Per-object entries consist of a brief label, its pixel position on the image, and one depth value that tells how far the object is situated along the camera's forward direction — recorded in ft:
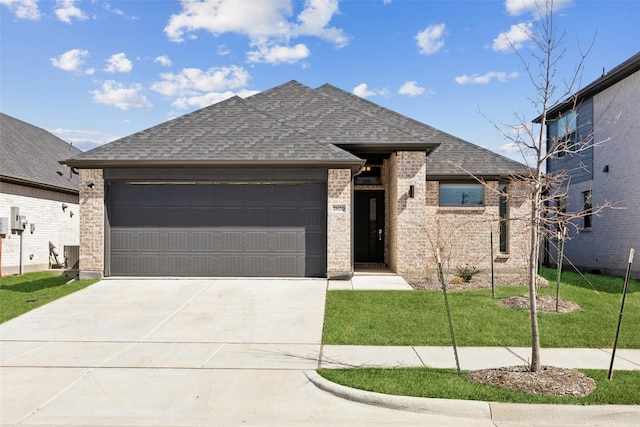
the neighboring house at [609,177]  59.31
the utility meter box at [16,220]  59.11
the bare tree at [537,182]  21.15
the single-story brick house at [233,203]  46.83
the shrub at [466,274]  48.11
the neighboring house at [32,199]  59.88
